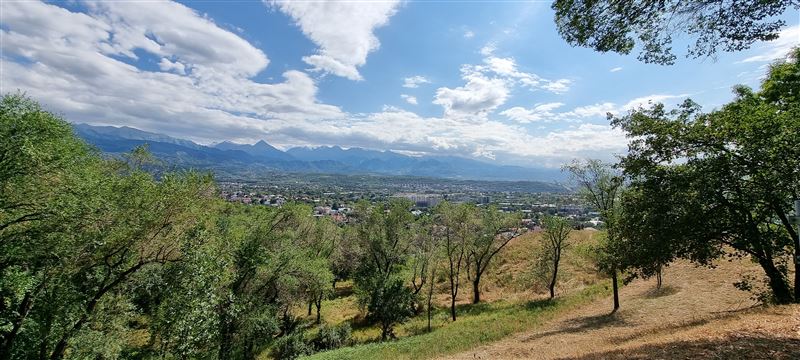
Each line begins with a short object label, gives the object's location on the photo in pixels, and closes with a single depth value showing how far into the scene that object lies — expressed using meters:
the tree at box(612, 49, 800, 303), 11.40
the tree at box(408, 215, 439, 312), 36.19
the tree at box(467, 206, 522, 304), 38.44
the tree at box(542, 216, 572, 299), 37.06
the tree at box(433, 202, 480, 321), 37.47
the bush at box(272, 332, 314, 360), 27.38
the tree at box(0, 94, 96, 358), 15.25
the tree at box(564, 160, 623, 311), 24.80
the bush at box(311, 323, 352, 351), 31.00
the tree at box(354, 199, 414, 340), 30.42
